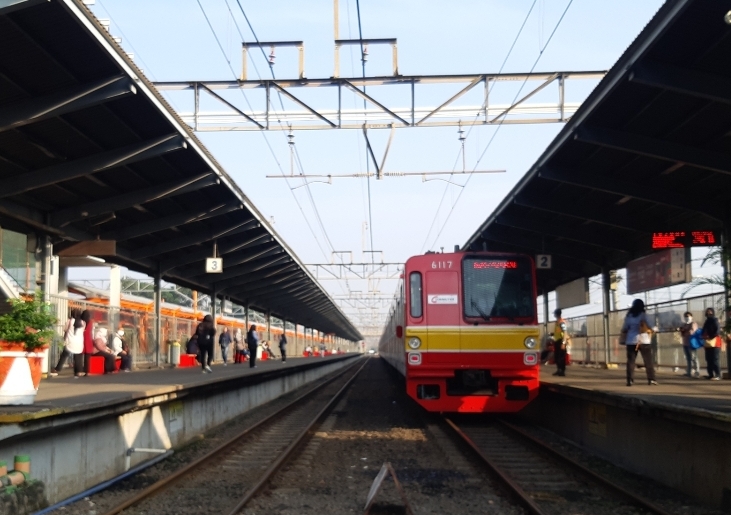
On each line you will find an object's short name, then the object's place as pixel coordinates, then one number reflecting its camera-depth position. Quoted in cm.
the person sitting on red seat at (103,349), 1966
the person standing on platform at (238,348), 3352
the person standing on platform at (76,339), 1656
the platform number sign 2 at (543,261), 2145
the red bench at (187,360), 2925
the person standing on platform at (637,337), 1353
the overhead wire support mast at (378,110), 1727
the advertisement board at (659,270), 1684
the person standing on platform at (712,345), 1520
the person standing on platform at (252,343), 2520
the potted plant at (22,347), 846
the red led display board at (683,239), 1697
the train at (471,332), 1432
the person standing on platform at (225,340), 2826
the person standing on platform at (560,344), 1858
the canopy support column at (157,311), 2542
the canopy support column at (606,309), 2368
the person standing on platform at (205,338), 1893
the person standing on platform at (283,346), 3557
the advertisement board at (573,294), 2595
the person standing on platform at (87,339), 1731
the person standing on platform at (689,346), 1692
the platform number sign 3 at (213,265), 2331
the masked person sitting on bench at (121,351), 2192
